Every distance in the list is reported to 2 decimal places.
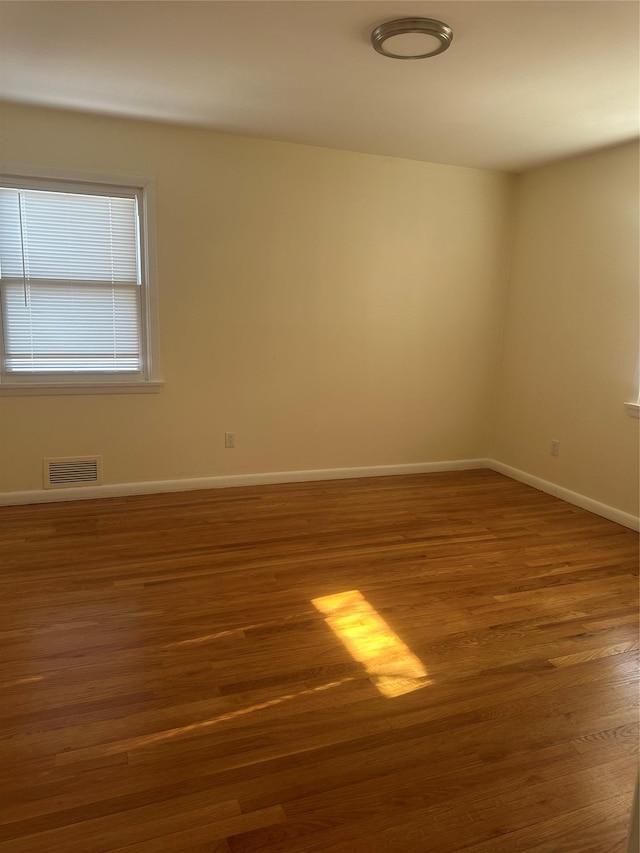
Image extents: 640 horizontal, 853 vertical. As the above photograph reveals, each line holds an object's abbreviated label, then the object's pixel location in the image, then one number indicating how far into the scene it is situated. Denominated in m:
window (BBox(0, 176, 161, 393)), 3.66
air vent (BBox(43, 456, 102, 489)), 3.94
